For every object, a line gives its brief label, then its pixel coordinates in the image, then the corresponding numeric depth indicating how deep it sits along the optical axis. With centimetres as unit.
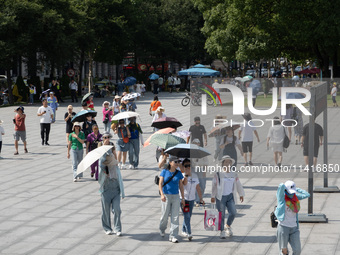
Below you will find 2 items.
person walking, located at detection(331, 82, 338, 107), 2951
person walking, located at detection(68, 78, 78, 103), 4703
